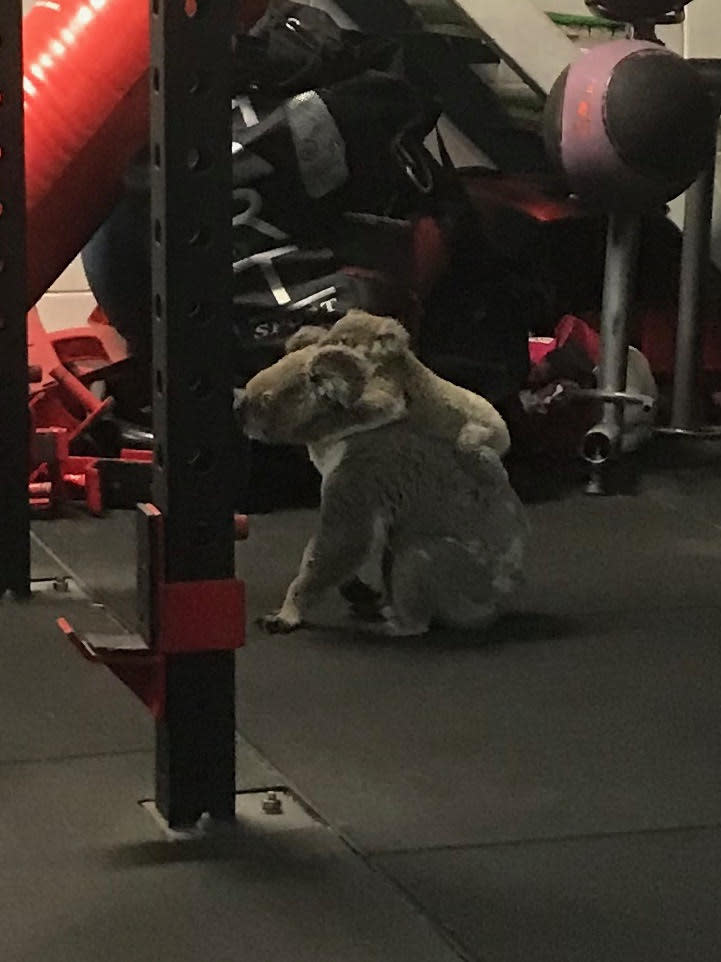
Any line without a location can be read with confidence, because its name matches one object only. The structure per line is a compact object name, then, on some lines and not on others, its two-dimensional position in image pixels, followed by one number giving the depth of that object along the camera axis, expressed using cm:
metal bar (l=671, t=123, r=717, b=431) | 399
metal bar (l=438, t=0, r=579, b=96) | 413
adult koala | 257
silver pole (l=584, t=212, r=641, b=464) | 374
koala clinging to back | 259
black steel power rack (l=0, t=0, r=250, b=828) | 171
